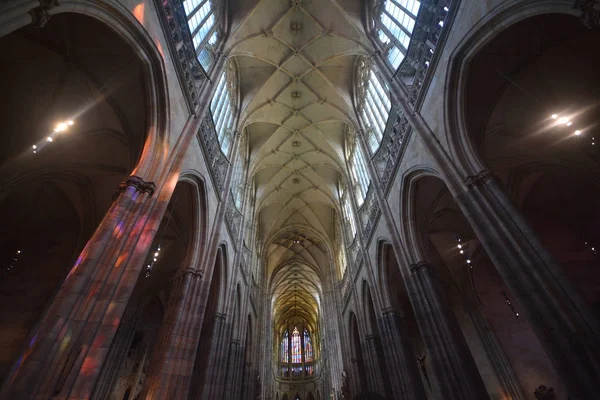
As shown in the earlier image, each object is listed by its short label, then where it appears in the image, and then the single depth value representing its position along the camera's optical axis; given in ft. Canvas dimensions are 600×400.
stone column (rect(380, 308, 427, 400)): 33.35
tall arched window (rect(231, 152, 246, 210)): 50.80
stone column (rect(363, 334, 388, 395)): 43.05
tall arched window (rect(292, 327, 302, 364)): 137.49
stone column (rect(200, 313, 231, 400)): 33.54
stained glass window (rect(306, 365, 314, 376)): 129.08
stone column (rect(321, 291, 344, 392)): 74.33
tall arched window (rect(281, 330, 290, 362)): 136.36
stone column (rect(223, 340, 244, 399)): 40.52
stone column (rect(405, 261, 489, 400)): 23.21
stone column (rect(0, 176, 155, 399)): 12.07
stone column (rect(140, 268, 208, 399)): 23.00
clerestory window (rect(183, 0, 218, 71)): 32.63
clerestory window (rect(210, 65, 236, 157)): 41.67
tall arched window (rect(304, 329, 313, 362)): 136.47
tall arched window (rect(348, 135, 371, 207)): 52.46
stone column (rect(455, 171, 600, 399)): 13.62
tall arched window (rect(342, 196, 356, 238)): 61.82
